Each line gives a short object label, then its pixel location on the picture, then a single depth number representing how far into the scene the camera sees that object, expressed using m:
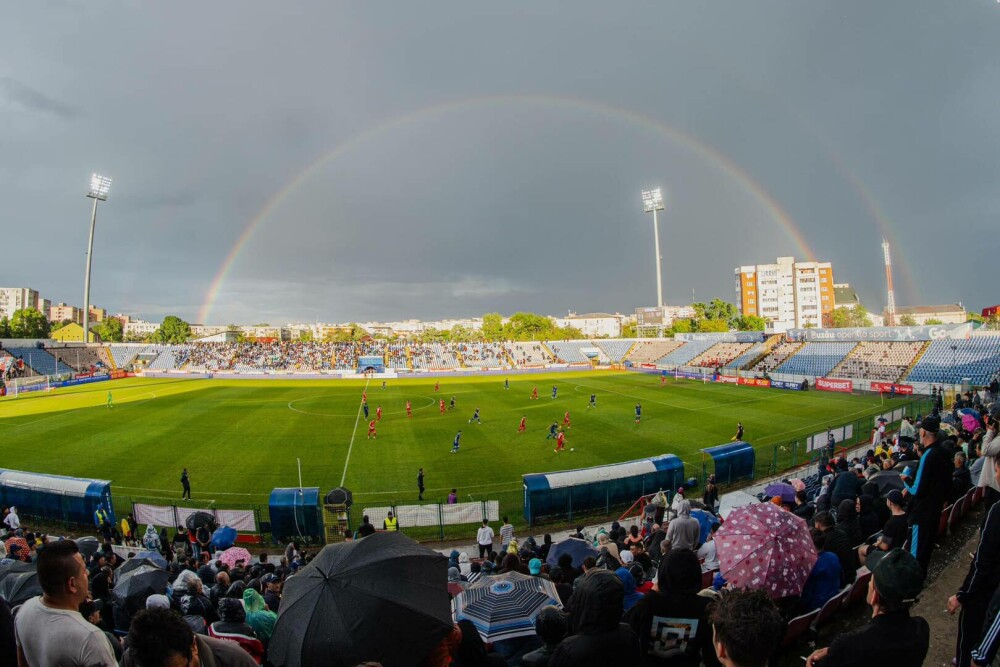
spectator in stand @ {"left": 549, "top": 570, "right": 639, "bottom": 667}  3.18
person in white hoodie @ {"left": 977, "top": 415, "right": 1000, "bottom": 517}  4.95
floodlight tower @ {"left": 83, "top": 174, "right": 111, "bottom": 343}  83.12
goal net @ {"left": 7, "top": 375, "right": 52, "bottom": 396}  54.34
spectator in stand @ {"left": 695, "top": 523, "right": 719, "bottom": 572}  8.56
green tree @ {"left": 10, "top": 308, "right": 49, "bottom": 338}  92.19
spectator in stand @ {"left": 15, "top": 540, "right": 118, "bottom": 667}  3.26
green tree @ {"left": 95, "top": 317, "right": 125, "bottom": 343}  150.88
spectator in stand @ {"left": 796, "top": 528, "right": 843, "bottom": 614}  5.93
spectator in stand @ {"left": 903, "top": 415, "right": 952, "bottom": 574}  5.84
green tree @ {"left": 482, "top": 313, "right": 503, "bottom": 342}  171.12
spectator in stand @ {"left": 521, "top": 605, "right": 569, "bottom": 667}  4.28
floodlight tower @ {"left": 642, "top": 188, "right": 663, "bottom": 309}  102.81
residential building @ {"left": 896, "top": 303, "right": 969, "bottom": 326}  162.38
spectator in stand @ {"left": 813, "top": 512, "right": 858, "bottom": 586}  6.70
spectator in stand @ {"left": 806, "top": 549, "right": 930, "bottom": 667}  3.15
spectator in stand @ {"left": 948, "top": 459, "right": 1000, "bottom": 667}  4.39
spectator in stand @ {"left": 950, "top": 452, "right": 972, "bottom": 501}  8.65
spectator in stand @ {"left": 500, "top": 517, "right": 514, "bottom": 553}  14.37
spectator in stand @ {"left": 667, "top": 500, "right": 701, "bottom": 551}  8.53
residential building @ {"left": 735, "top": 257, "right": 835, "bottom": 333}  151.88
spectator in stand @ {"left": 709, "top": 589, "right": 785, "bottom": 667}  2.58
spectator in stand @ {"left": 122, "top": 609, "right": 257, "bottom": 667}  2.64
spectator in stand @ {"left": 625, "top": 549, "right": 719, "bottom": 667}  3.63
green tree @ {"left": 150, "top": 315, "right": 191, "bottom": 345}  138.88
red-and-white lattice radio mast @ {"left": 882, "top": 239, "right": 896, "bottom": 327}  143.12
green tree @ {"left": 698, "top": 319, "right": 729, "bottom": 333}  106.19
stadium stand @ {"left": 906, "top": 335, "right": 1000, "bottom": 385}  41.72
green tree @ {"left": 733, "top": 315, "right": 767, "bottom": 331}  112.94
